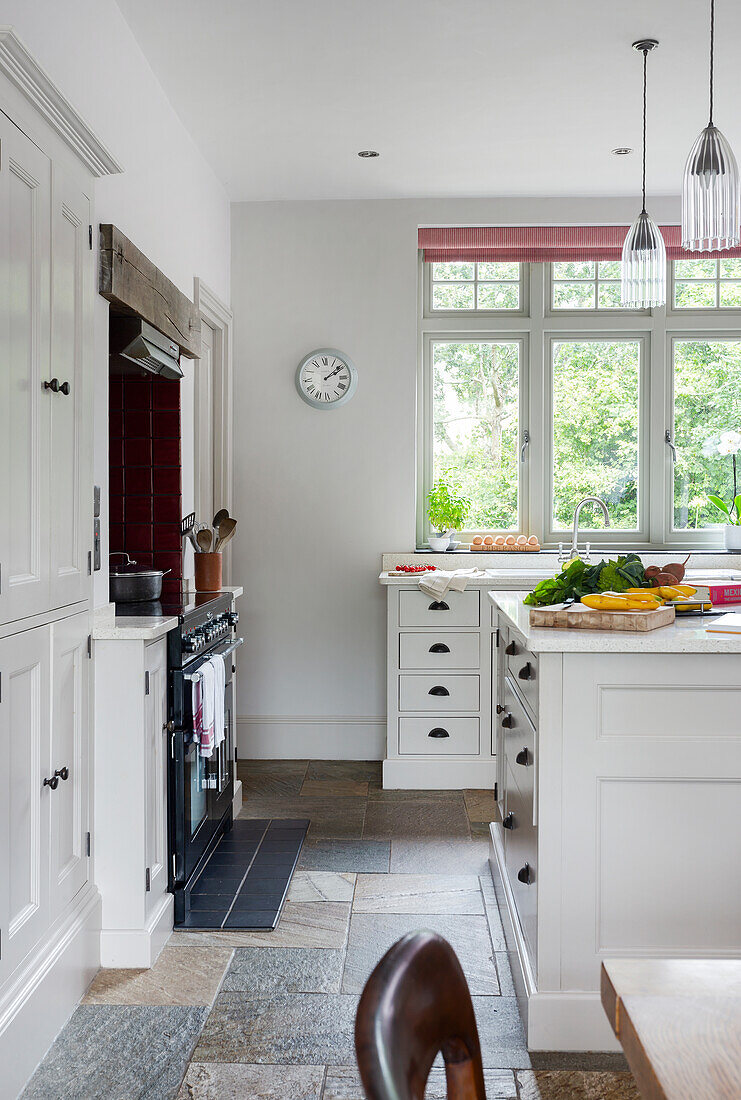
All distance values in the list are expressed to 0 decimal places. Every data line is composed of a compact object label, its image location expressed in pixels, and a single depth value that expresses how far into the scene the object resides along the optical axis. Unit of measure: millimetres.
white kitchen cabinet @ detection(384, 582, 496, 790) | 4387
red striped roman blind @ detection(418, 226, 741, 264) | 4883
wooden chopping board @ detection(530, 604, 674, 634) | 2260
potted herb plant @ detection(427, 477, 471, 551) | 4855
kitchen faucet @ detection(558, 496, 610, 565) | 4476
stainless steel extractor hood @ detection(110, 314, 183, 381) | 2922
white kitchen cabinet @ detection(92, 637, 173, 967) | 2539
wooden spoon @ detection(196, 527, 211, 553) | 3607
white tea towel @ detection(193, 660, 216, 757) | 2906
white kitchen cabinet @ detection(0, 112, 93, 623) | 1955
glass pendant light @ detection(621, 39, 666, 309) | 2879
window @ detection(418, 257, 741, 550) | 5043
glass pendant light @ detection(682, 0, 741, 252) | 2344
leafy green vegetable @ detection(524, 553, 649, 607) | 2604
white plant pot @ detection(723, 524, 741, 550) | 4887
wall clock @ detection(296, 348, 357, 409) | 4848
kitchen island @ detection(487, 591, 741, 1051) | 2121
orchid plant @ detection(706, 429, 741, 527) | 4971
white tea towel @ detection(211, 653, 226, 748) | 3068
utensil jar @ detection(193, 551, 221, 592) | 3586
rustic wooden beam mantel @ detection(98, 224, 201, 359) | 2719
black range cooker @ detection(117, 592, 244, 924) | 2832
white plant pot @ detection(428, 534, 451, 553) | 4852
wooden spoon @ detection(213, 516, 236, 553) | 3699
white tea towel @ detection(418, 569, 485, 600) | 4293
